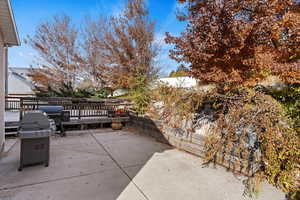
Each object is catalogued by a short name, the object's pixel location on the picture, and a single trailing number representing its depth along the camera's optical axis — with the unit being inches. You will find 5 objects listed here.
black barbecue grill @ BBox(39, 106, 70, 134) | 189.9
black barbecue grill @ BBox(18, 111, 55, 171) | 103.8
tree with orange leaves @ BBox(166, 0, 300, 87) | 112.3
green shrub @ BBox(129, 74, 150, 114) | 226.1
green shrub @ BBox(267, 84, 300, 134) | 99.0
